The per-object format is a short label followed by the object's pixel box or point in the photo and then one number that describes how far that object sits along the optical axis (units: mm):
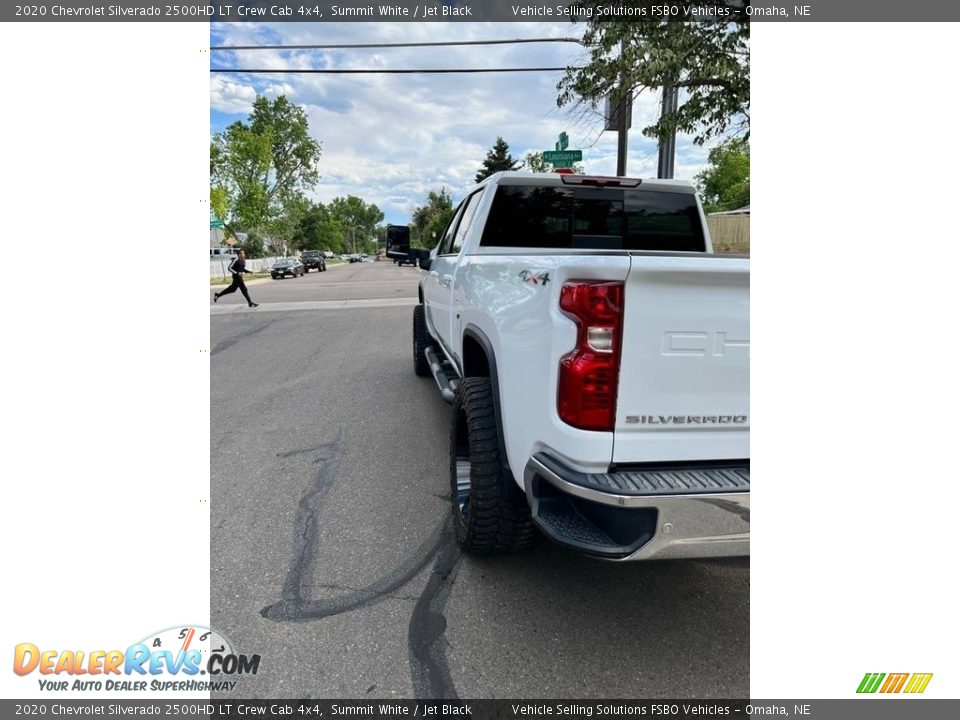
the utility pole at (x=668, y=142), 7559
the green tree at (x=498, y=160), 49906
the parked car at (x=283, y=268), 33219
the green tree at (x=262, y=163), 45031
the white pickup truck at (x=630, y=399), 1664
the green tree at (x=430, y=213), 84975
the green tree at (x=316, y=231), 83000
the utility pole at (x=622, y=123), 6992
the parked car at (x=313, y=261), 44062
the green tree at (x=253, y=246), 52500
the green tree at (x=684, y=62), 6492
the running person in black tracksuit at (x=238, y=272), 13898
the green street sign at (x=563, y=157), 10457
